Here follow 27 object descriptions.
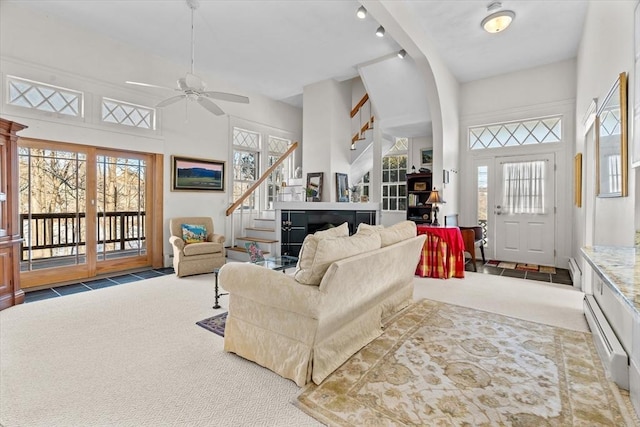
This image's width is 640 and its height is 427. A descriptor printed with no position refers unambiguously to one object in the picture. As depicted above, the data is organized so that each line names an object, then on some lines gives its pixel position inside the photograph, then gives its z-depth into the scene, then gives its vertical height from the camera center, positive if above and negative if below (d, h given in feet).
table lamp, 15.85 +0.47
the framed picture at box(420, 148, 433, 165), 21.33 +3.76
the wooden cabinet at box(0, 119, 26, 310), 10.56 -0.24
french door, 13.62 -0.04
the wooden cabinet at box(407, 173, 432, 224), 18.65 +0.88
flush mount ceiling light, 12.77 +8.09
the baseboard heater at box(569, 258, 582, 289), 13.55 -2.92
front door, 18.06 +0.07
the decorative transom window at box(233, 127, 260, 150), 21.85 +5.20
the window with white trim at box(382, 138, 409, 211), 22.35 +2.47
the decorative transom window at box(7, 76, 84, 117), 12.88 +4.96
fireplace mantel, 19.48 -0.43
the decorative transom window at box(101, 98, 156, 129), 15.53 +5.03
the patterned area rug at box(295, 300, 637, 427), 5.40 -3.53
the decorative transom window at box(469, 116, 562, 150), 17.89 +4.68
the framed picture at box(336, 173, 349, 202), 21.22 +1.58
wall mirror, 7.37 +1.81
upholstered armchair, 15.38 -1.84
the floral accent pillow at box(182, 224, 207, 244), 16.88 -1.30
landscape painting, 18.16 +2.22
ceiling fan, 11.98 +4.75
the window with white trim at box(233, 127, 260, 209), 21.97 +3.50
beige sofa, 6.31 -2.12
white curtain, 18.30 +1.38
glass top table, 11.64 -2.08
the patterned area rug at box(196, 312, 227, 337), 9.01 -3.45
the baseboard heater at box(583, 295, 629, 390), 6.33 -3.11
